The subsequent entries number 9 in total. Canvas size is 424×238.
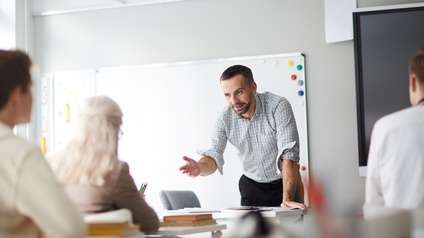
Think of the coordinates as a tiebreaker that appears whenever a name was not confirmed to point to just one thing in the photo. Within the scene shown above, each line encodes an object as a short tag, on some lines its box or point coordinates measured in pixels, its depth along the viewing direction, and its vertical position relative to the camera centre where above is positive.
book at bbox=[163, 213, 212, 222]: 3.54 -0.41
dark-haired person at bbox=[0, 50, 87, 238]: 2.24 -0.18
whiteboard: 6.76 +0.23
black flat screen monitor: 6.19 +0.60
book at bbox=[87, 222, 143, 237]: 2.74 -0.35
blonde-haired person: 3.16 -0.15
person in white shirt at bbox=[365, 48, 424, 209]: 2.86 -0.09
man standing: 5.12 -0.03
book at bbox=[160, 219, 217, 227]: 3.53 -0.44
